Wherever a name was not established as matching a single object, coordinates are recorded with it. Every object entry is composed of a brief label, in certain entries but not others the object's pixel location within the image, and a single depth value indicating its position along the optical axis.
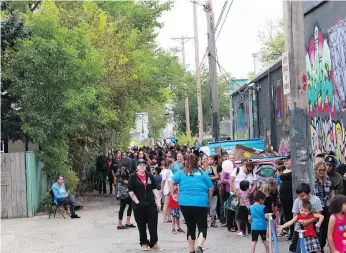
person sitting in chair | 19.94
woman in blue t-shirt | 11.16
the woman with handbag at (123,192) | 15.98
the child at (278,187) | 12.36
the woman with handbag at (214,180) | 15.80
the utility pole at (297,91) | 10.37
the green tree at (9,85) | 22.23
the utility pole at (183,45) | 58.69
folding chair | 20.00
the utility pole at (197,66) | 41.78
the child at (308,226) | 9.38
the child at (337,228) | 8.20
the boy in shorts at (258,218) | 10.89
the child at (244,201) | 13.12
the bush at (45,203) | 21.23
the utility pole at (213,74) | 26.72
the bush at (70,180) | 22.22
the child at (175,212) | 15.15
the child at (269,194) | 11.19
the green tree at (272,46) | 60.69
